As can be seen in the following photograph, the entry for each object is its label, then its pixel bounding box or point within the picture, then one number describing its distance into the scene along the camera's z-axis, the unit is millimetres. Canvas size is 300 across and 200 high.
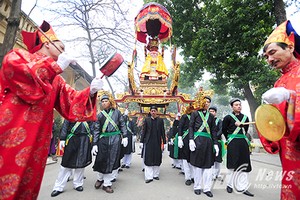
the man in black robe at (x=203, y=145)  4513
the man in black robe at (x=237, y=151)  4668
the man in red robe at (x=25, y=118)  1634
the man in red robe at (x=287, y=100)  1640
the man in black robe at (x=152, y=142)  5652
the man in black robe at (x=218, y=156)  5912
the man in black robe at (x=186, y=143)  5575
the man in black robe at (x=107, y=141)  4625
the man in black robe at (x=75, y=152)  4379
